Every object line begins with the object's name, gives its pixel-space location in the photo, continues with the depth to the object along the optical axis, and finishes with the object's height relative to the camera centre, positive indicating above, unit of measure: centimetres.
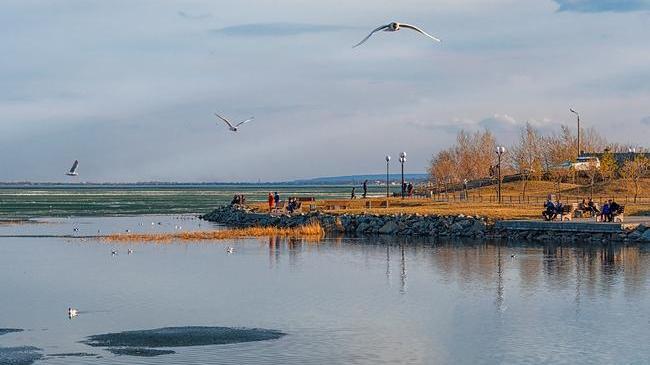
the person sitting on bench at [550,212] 6006 -119
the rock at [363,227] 6756 -216
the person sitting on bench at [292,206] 7969 -103
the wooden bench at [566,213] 6109 -129
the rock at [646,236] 5434 -228
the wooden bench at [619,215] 5839 -134
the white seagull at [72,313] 3038 -323
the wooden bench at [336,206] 8104 -108
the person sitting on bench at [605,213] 5806 -123
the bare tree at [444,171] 11512 +200
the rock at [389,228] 6631 -220
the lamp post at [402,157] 8688 +260
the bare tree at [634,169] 8768 +160
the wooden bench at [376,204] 8188 -96
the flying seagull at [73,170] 6957 +146
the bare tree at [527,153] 12288 +426
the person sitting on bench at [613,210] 5788 -107
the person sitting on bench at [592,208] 6309 -105
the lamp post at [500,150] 7515 +269
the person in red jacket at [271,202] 8438 -78
